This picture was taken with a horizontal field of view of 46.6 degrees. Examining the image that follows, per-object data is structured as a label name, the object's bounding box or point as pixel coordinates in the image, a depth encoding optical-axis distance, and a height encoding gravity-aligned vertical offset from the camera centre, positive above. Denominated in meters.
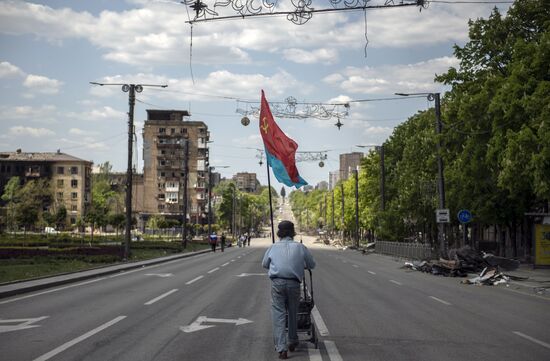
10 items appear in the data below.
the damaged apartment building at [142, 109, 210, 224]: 130.75 +12.75
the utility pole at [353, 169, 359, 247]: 74.19 -1.09
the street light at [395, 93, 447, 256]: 36.09 +3.51
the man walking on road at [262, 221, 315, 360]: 8.26 -0.79
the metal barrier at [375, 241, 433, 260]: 41.25 -2.00
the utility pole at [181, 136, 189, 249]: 55.96 +2.99
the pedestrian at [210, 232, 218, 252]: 58.88 -1.58
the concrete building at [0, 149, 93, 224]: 128.62 +10.41
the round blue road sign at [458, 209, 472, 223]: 30.89 +0.31
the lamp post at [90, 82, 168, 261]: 34.78 +5.10
